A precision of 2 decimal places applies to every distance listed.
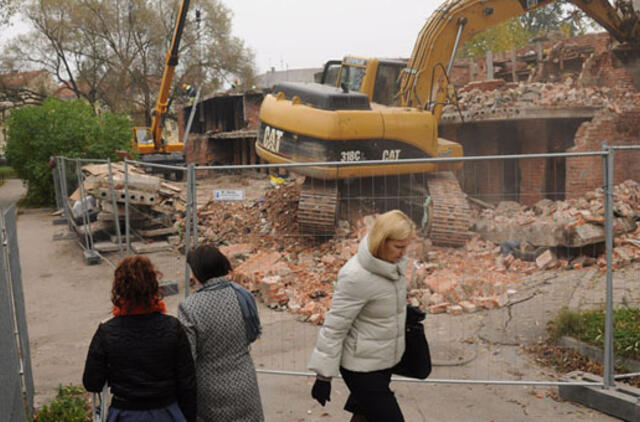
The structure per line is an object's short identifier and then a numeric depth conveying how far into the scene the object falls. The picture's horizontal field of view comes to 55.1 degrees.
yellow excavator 9.39
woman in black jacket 2.74
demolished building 13.54
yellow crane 21.39
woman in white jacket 3.17
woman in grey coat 3.07
